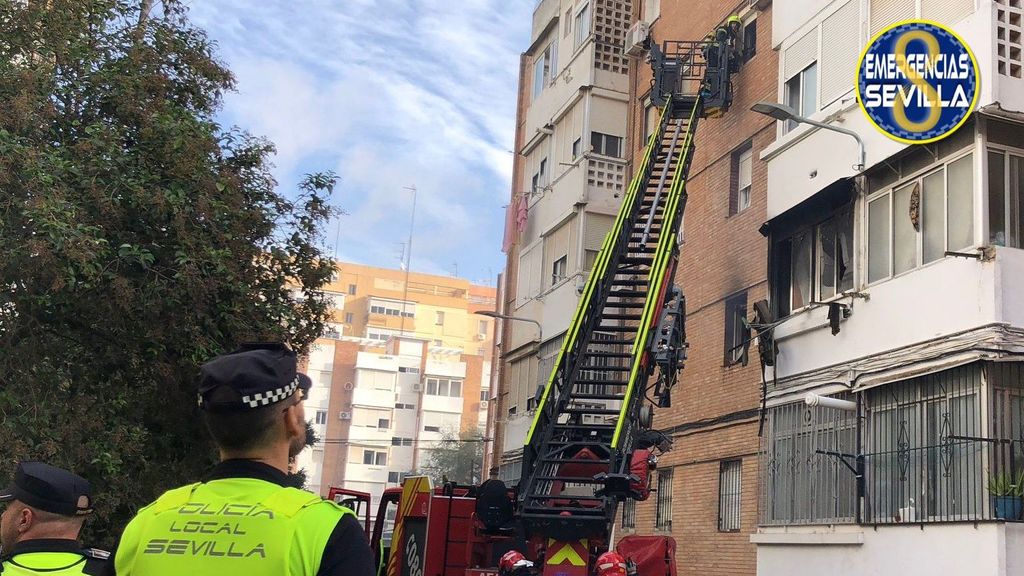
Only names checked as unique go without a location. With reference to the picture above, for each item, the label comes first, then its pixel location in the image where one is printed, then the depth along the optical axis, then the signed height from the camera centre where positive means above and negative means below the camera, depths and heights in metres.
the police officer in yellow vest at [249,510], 2.51 +0.00
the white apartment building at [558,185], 23.78 +7.54
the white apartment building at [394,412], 90.69 +8.81
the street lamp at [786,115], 13.12 +5.01
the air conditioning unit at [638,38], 23.23 +10.05
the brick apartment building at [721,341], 16.86 +3.21
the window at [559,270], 24.55 +5.63
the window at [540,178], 27.06 +8.33
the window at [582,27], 25.17 +11.10
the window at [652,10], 23.27 +10.70
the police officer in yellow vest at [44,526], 3.71 -0.10
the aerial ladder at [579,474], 11.31 +0.64
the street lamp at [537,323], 24.85 +4.53
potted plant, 10.84 +0.68
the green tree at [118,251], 10.90 +2.52
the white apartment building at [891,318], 11.23 +2.64
